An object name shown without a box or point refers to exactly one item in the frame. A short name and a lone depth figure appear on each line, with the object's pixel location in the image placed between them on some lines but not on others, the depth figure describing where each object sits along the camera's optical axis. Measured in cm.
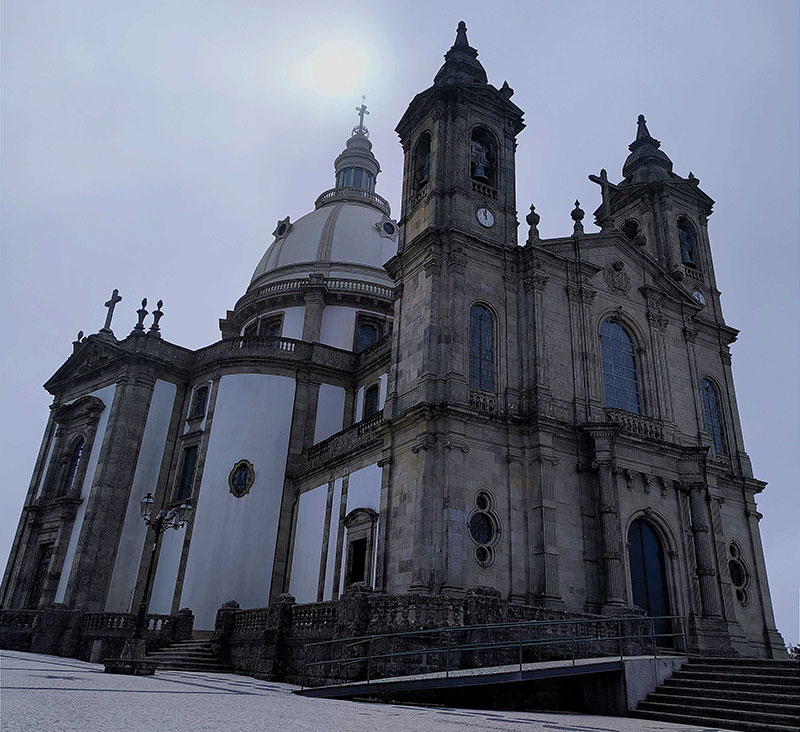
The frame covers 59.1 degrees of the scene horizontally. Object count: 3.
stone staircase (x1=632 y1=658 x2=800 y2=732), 1095
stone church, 2008
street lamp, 1719
